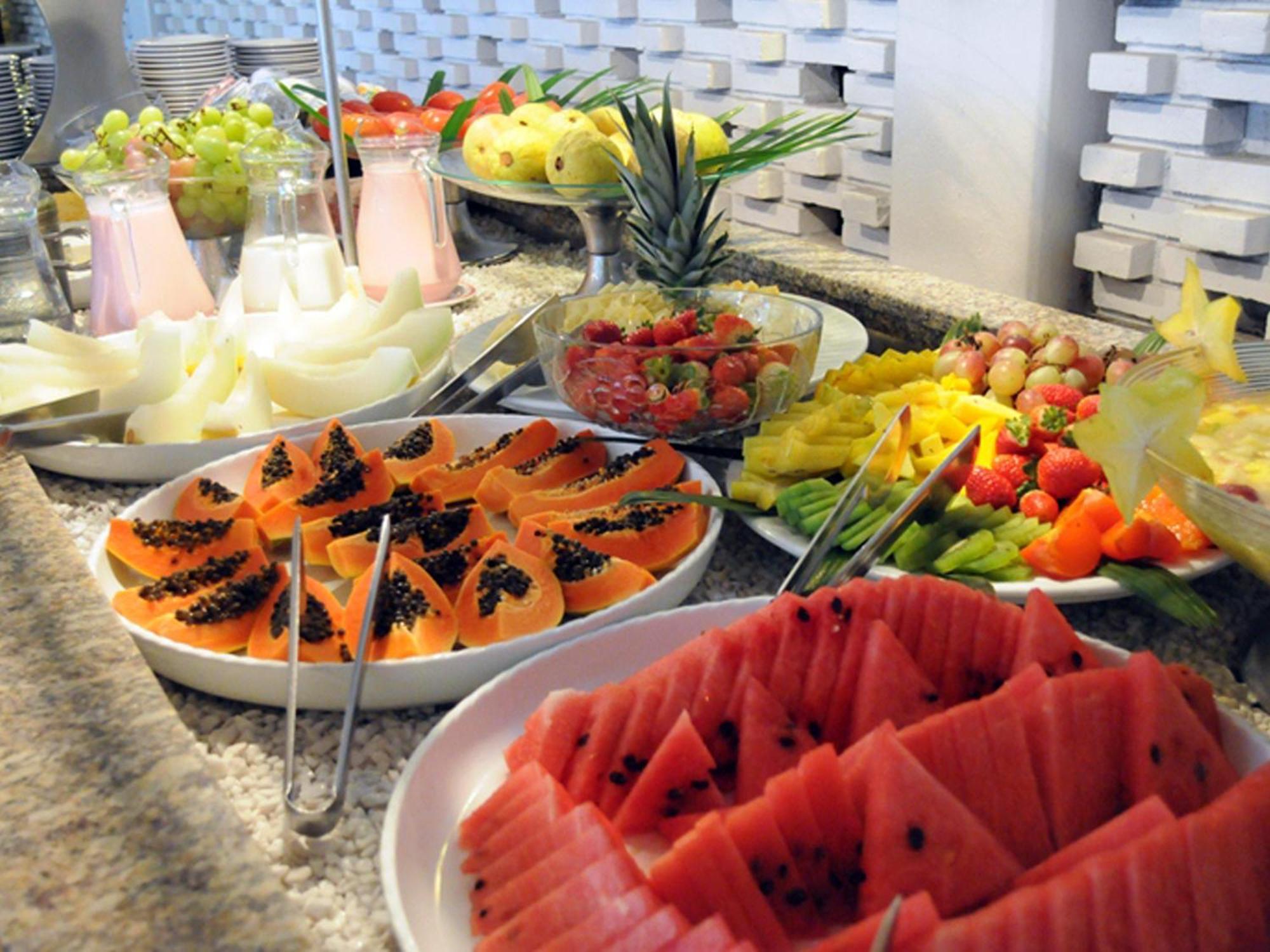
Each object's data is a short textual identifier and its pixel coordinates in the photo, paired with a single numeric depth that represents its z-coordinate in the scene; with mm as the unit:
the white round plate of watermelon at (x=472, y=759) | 667
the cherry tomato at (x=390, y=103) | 2432
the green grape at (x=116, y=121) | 2035
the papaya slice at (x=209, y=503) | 1127
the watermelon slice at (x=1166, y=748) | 653
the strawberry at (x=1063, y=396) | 1192
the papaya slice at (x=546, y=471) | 1178
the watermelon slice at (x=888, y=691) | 727
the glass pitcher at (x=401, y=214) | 1902
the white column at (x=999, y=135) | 2164
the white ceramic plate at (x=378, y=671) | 854
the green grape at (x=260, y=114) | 2104
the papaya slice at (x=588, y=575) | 954
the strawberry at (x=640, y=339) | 1336
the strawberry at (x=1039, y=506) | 1045
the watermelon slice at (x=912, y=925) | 519
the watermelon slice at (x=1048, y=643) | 749
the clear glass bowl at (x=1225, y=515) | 803
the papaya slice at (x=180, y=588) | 946
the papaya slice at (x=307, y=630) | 883
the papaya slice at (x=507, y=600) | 912
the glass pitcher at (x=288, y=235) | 1712
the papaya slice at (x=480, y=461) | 1190
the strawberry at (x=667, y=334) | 1328
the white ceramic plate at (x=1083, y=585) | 938
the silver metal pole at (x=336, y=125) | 1531
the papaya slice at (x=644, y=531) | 1025
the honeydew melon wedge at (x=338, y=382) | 1391
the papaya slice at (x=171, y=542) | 1060
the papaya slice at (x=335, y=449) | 1231
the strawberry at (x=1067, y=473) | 1057
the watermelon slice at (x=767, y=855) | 625
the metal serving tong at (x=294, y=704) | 735
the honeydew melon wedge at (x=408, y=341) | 1482
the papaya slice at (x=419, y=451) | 1229
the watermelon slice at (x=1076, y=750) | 648
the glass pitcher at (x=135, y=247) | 1677
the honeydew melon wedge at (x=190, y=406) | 1307
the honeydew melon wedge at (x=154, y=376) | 1331
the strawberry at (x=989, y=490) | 1063
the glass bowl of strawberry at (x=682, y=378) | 1248
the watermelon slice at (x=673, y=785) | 704
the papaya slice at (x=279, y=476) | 1180
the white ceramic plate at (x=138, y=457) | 1282
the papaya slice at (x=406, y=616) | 884
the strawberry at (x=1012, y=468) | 1091
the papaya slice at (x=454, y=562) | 980
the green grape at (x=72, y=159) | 1949
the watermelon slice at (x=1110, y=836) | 562
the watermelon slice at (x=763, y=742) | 721
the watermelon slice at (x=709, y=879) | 607
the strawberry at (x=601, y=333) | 1311
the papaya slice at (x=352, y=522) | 1072
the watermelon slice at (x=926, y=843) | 607
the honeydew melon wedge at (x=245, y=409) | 1309
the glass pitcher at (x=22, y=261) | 1747
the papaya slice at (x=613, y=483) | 1143
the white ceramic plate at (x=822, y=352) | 1440
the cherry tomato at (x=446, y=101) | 2365
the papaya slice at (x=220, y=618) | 910
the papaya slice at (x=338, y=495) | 1124
